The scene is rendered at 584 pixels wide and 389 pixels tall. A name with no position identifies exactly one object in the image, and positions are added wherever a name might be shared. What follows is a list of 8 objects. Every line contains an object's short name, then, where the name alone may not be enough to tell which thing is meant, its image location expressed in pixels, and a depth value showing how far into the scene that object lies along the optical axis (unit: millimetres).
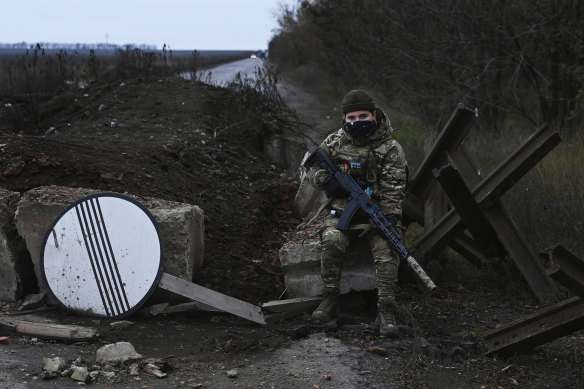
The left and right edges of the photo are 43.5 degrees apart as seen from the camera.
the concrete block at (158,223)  5629
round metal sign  5363
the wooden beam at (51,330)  4812
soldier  5379
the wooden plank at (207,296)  5324
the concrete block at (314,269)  5852
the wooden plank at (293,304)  5637
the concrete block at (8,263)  5727
